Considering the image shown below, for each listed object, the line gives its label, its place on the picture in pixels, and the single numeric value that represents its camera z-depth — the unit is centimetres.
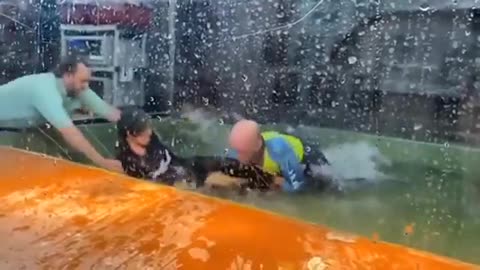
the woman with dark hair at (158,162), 142
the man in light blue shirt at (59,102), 164
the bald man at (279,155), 132
